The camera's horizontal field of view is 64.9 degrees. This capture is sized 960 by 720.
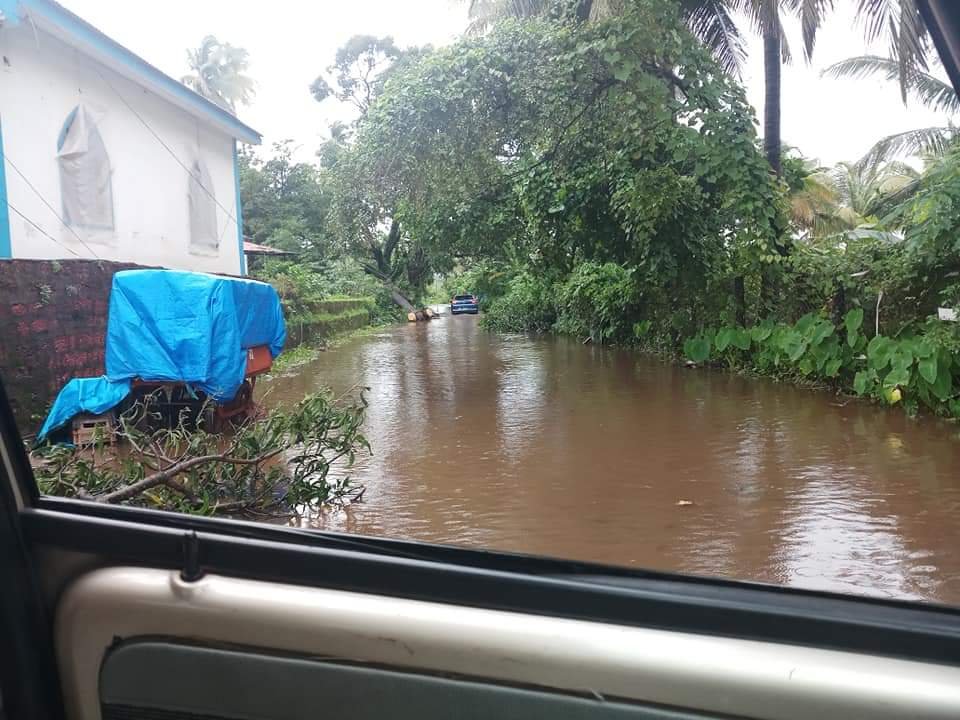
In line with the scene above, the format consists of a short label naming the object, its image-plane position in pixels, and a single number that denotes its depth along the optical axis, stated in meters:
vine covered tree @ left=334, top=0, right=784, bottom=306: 10.19
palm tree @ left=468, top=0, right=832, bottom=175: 9.55
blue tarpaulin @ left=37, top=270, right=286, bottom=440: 7.25
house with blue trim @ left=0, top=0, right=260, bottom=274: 7.85
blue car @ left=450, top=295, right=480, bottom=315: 45.38
